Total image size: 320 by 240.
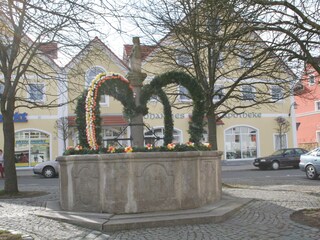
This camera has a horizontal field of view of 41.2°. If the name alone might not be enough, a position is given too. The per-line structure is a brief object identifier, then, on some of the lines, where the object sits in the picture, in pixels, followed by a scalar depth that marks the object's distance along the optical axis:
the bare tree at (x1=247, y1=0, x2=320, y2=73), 8.34
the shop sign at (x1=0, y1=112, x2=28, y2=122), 30.31
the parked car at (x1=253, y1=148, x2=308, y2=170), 28.09
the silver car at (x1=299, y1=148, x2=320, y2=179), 18.69
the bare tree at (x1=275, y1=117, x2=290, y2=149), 34.31
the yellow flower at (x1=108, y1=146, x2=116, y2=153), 9.14
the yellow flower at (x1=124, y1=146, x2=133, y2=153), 8.99
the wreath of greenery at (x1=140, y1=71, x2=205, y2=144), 10.70
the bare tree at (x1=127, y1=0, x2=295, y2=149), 8.54
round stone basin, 8.71
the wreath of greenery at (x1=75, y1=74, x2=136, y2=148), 10.23
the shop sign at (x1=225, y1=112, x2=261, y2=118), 34.81
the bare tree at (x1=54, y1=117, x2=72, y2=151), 28.39
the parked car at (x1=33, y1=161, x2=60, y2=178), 24.62
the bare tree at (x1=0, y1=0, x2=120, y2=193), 7.10
